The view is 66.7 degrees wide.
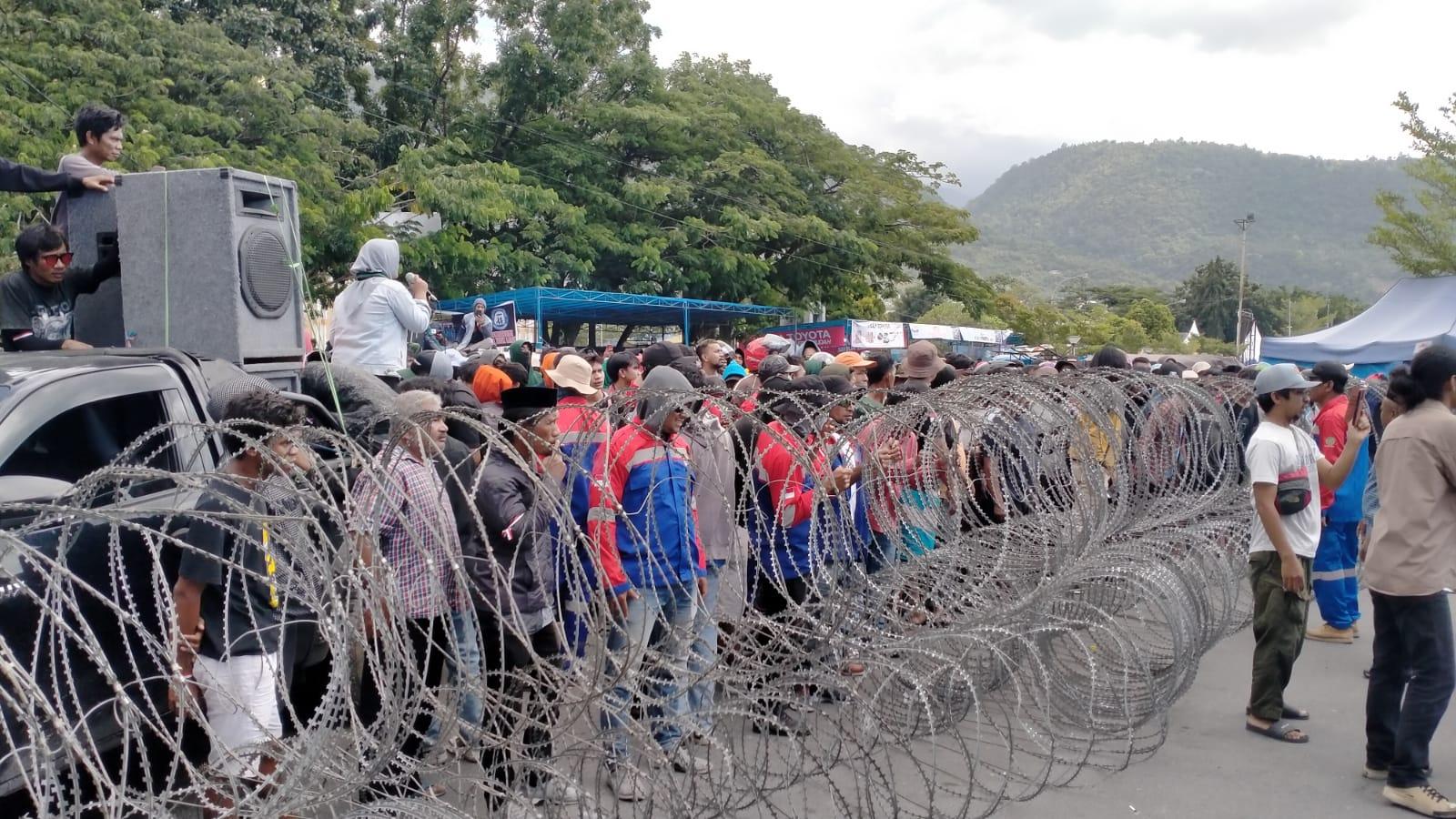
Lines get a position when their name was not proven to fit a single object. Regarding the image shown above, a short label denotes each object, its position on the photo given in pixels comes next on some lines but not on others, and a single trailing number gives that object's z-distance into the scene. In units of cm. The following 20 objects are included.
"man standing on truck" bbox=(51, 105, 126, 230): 546
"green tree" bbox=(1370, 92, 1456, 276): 2209
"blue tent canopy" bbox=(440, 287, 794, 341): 1850
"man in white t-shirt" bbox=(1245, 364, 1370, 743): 547
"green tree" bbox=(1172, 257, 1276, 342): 6775
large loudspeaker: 529
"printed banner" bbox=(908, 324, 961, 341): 2623
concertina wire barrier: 265
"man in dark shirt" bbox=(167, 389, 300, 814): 355
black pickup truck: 319
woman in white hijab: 648
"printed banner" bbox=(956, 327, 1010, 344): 2803
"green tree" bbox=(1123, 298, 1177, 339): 5753
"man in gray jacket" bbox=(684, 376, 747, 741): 502
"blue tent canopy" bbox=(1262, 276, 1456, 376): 1590
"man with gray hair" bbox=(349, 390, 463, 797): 383
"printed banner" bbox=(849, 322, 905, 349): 2278
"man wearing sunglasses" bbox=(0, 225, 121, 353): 477
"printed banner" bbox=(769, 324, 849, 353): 2288
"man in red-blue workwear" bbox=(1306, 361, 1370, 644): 730
